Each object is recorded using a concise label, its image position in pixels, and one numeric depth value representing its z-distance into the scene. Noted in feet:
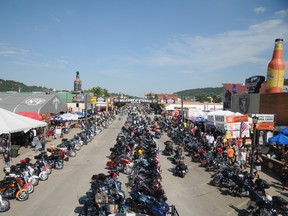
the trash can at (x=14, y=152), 58.90
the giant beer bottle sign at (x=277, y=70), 84.74
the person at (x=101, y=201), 27.26
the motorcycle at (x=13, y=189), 32.81
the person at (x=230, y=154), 53.01
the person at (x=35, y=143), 65.05
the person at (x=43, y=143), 64.64
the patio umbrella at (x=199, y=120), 94.50
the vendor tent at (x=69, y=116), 97.60
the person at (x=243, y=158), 51.47
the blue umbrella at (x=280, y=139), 52.54
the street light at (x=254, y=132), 42.52
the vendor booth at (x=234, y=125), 61.15
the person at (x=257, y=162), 47.58
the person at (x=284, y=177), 41.34
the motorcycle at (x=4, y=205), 29.21
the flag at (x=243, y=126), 59.67
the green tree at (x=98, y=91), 410.80
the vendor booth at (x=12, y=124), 56.34
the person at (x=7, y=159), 45.50
